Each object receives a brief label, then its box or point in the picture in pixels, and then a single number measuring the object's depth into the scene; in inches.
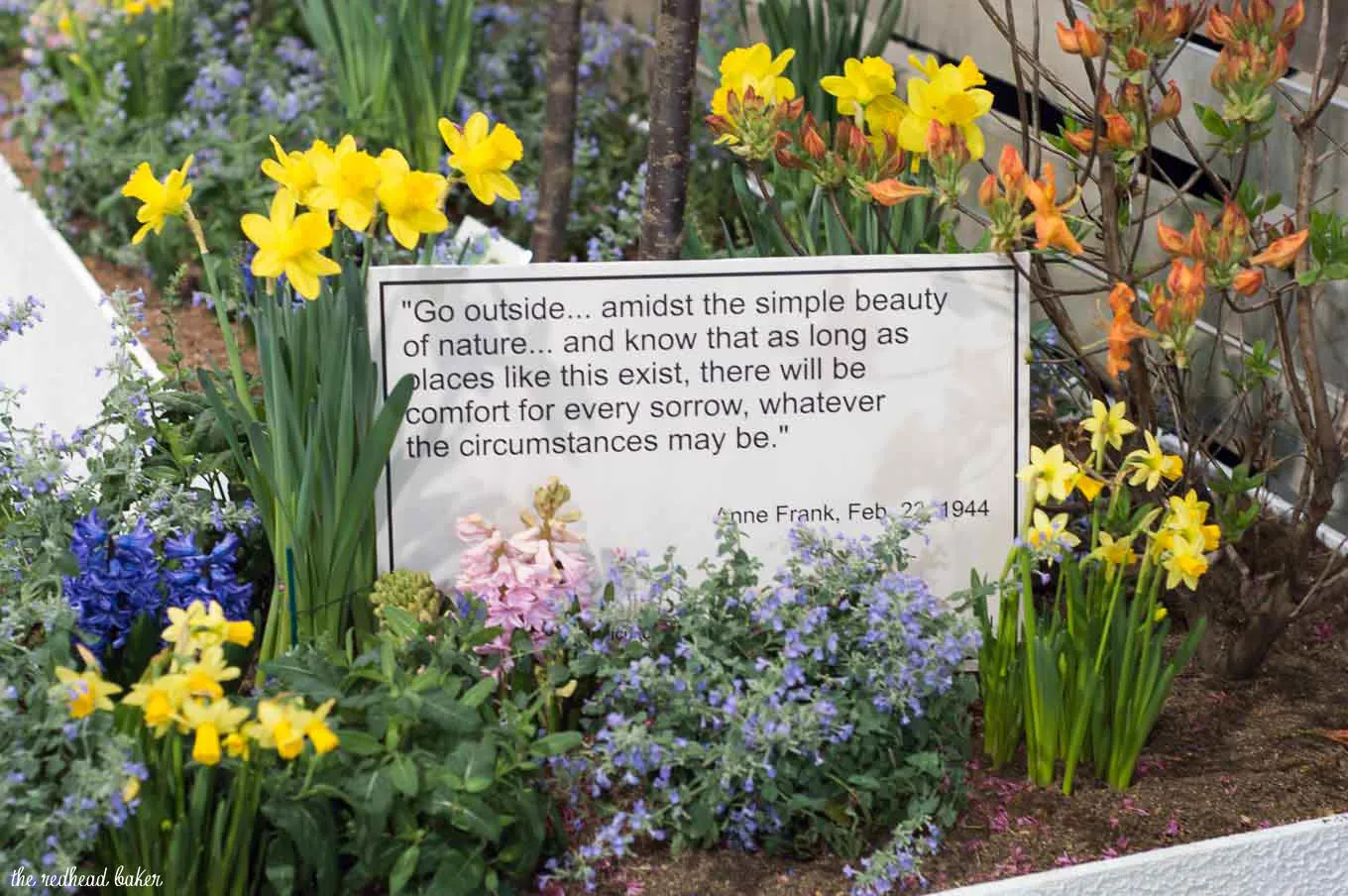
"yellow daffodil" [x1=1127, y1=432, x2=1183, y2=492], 99.0
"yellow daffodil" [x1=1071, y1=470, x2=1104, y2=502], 99.1
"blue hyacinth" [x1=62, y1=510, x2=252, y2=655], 98.3
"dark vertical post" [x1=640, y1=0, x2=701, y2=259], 111.4
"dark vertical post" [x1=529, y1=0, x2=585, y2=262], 132.4
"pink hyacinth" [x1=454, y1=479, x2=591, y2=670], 99.4
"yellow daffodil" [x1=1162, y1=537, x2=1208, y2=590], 97.0
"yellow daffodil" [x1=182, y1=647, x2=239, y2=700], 89.3
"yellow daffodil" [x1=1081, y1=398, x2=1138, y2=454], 99.4
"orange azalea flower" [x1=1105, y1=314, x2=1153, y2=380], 97.6
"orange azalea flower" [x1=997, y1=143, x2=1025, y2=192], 97.9
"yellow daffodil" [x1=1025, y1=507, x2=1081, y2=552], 98.8
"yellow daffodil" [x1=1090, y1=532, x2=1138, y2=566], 98.8
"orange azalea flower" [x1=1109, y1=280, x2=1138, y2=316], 97.8
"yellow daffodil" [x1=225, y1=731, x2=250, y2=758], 89.3
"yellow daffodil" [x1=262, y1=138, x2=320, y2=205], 98.3
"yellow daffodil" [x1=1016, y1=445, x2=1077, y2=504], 98.7
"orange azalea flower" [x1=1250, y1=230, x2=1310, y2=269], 96.2
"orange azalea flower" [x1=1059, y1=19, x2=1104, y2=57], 99.5
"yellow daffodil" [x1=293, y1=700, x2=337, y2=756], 89.0
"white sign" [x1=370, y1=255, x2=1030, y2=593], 102.6
